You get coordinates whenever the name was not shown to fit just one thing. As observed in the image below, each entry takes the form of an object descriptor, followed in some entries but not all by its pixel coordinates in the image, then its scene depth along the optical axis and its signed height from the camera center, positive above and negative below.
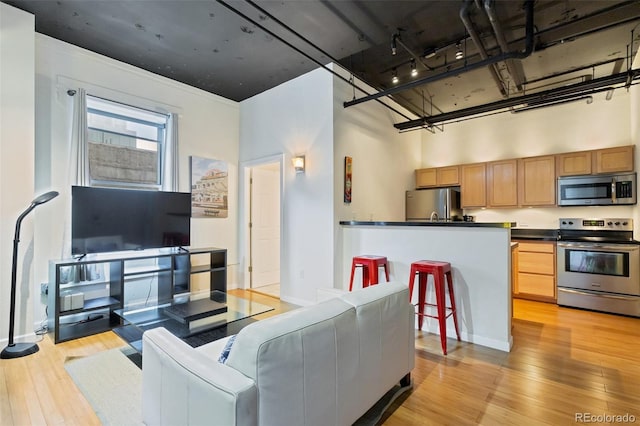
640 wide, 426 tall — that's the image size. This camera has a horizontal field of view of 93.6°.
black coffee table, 2.57 -0.95
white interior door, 5.37 -0.19
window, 3.81 +0.97
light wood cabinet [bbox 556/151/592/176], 4.54 +0.79
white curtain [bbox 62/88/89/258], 3.55 +0.77
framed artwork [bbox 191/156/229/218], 4.80 +0.46
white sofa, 1.11 -0.67
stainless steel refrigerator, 5.57 +0.20
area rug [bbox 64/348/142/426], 1.93 -1.27
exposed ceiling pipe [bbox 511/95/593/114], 4.07 +1.59
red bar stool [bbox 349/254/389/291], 3.50 -0.62
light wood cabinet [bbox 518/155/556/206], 4.82 +0.56
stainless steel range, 3.83 -0.73
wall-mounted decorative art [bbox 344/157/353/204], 4.29 +0.51
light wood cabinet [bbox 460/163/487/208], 5.48 +0.56
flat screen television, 3.37 -0.05
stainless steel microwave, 4.26 +0.36
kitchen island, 2.90 -0.51
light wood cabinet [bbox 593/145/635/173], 4.25 +0.80
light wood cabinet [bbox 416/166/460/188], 5.82 +0.77
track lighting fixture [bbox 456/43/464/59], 3.60 +1.99
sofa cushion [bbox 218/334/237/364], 1.35 -0.65
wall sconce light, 4.41 +0.76
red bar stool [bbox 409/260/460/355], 2.88 -0.74
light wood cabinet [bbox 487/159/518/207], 5.15 +0.55
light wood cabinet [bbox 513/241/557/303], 4.40 -0.85
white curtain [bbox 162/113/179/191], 4.43 +0.85
